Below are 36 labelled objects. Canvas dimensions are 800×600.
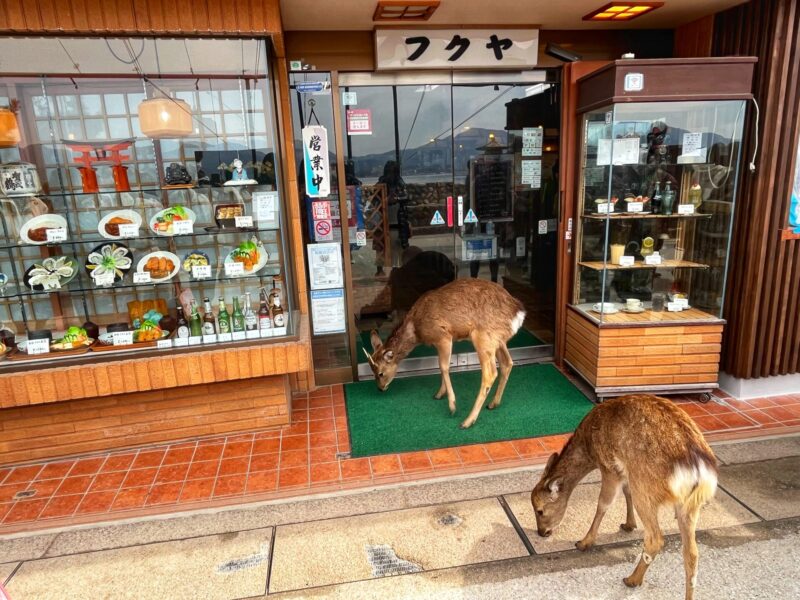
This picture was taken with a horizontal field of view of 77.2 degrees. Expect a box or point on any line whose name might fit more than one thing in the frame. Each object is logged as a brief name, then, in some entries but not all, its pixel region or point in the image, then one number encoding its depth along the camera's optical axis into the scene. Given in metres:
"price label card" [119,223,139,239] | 4.79
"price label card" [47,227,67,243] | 4.67
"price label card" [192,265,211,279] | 4.94
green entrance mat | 4.86
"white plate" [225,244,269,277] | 5.09
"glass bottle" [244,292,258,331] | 5.00
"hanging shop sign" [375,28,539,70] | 5.27
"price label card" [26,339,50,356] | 4.60
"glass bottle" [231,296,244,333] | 4.99
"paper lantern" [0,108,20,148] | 4.48
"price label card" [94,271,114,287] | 4.83
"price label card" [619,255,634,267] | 5.56
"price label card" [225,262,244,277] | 5.01
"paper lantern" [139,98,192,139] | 4.23
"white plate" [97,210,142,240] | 4.83
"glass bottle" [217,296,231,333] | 4.96
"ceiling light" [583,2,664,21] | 4.81
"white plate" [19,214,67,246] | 4.71
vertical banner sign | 5.40
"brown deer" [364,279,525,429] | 5.13
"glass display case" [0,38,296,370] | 4.62
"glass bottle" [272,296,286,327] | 5.04
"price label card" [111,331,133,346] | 4.75
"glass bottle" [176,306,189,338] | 4.86
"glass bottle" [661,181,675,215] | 5.46
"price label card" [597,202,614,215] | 5.39
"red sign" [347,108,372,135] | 5.60
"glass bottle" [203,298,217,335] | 4.97
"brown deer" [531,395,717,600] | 2.72
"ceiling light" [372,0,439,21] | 4.51
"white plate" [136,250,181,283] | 4.95
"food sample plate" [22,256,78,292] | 4.76
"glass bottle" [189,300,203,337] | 4.91
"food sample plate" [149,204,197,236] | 4.86
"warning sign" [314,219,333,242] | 5.73
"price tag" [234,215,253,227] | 4.93
